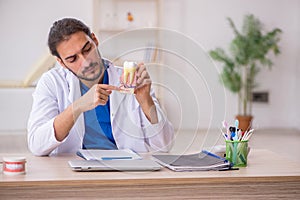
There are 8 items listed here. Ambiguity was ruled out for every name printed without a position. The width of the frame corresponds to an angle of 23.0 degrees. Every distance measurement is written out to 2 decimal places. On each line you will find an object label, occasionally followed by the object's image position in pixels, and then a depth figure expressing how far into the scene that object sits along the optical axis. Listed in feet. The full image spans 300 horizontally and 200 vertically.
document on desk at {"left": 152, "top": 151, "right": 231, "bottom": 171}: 9.00
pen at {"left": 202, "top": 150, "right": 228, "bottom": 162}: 9.30
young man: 9.14
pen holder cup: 9.37
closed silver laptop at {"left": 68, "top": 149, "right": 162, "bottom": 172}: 8.81
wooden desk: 8.27
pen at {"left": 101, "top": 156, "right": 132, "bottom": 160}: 9.25
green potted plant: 28.12
